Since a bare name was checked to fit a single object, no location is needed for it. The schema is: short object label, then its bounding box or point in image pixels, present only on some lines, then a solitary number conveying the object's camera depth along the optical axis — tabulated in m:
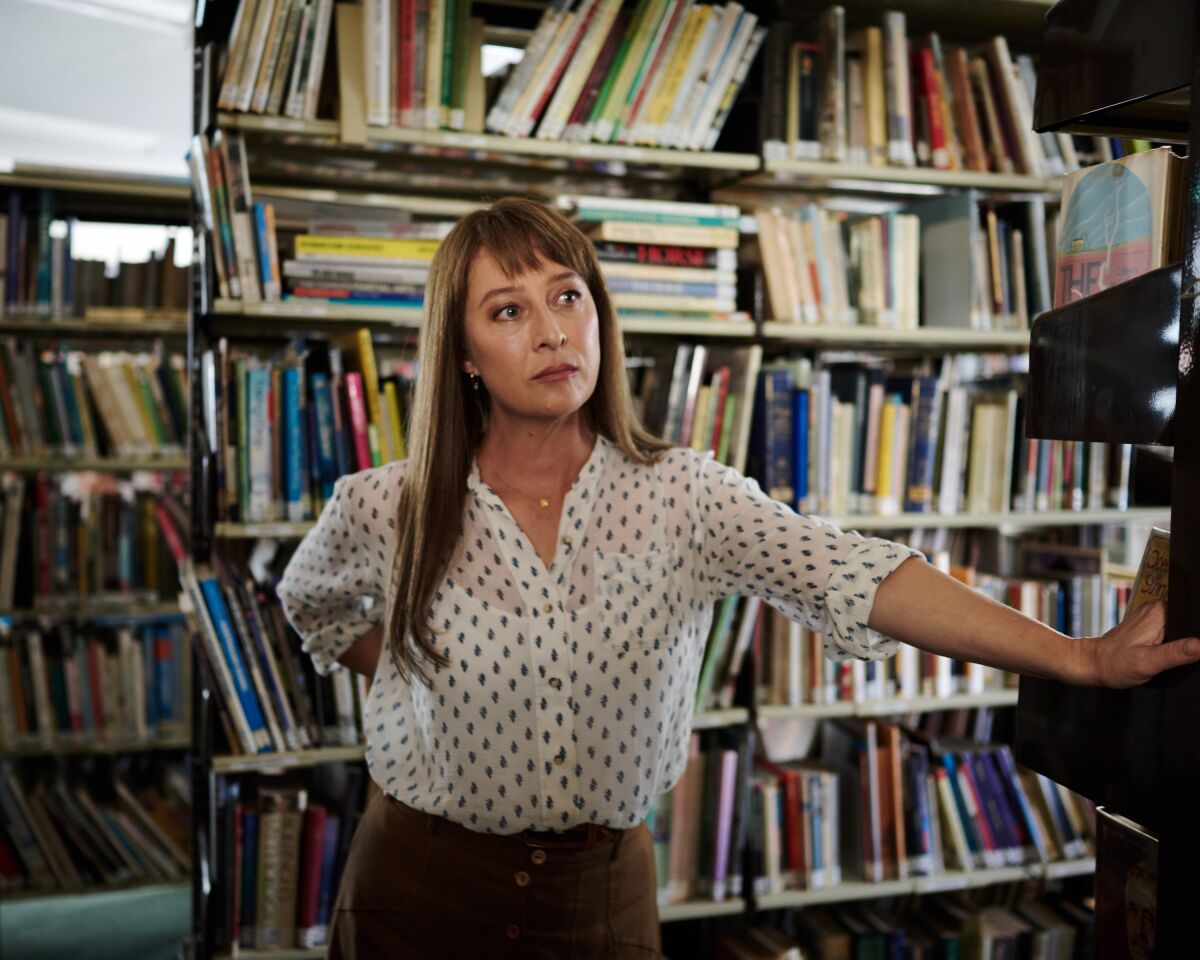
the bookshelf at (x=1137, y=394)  0.84
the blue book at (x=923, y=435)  2.38
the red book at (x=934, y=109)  2.34
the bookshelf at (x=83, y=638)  3.32
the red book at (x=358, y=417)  2.07
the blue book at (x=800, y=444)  2.27
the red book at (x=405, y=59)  2.02
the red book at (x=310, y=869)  2.10
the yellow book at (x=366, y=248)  2.03
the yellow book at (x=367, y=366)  2.05
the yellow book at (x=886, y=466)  2.36
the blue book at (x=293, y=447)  2.05
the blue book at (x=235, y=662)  2.01
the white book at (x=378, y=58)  1.97
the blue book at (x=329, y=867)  2.13
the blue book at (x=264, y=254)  2.00
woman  1.34
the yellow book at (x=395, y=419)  2.10
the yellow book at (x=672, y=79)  2.19
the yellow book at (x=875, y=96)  2.31
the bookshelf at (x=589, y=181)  2.02
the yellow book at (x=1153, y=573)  0.94
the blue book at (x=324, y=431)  2.07
